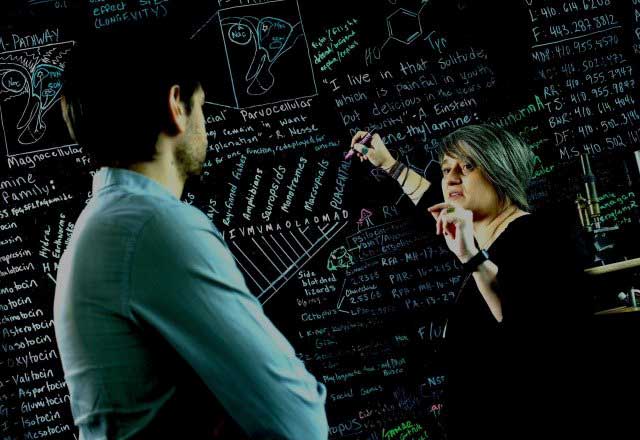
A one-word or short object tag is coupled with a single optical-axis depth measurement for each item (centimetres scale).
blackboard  309
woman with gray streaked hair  217
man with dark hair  99
